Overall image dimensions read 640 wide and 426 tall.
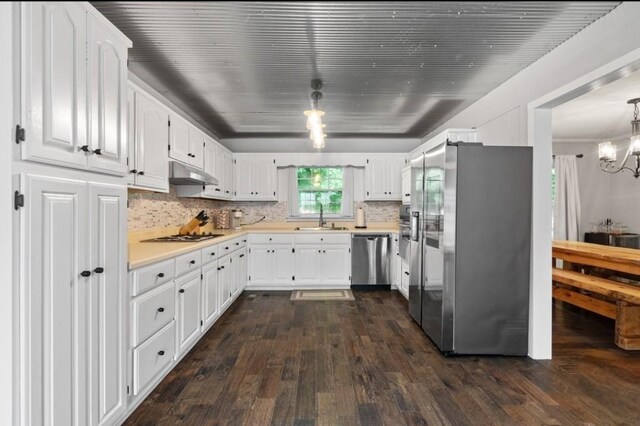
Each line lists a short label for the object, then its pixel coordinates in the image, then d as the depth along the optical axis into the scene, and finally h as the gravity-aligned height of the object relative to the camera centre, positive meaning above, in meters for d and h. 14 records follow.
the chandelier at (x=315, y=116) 3.12 +0.86
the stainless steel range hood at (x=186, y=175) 3.11 +0.33
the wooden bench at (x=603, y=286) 3.03 -0.75
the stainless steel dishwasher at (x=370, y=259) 5.12 -0.72
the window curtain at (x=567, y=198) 6.07 +0.23
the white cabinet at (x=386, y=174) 5.59 +0.59
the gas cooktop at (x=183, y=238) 3.20 -0.28
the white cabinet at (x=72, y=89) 1.25 +0.51
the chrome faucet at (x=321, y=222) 5.73 -0.19
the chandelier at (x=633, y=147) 3.77 +0.74
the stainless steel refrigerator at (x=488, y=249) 2.82 -0.31
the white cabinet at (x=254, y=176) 5.54 +0.55
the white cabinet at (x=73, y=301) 1.29 -0.40
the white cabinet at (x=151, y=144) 2.55 +0.53
